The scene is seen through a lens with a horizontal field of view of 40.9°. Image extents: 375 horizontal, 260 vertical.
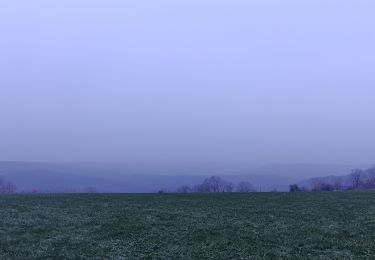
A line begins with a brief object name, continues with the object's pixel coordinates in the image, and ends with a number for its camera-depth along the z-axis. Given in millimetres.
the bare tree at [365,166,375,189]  89088
